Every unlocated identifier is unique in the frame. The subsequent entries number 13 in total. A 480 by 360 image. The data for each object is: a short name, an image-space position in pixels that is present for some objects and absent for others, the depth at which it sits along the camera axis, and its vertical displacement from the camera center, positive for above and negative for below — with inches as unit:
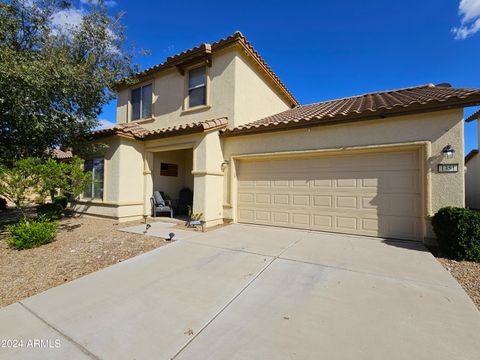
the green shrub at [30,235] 216.3 -52.2
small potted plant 286.0 -47.7
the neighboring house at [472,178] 326.3 +13.8
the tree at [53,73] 244.2 +132.6
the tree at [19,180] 213.9 +2.3
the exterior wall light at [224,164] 330.0 +30.7
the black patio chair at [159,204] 361.7 -34.2
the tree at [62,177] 225.5 +7.0
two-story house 223.3 +42.4
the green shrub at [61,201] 375.8 -30.9
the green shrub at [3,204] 484.1 -47.5
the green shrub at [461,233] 177.3 -38.2
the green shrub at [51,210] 331.0 -42.3
